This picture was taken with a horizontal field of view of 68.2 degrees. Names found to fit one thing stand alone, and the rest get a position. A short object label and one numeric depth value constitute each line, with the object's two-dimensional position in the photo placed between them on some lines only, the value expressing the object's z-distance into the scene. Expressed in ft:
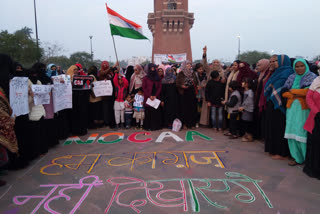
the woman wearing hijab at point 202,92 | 21.65
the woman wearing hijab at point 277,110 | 14.05
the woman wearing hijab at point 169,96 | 21.49
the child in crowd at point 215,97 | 20.17
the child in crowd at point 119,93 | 21.27
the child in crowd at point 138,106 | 21.33
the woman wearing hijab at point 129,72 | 23.15
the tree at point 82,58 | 162.06
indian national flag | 20.42
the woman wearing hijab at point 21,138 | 13.37
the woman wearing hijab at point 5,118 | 11.50
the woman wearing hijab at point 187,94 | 21.09
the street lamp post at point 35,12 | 62.39
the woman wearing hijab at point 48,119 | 15.64
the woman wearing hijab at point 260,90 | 16.57
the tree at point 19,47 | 72.54
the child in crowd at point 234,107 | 18.24
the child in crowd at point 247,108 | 17.33
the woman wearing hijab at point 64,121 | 18.37
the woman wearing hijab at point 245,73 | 18.63
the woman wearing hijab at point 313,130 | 11.54
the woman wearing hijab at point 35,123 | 14.24
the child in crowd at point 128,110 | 21.52
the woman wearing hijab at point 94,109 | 21.88
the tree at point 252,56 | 162.09
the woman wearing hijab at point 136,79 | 21.74
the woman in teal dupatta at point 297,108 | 12.62
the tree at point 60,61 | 101.49
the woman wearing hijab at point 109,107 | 22.04
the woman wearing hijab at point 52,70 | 22.25
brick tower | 75.00
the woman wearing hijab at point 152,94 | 20.93
